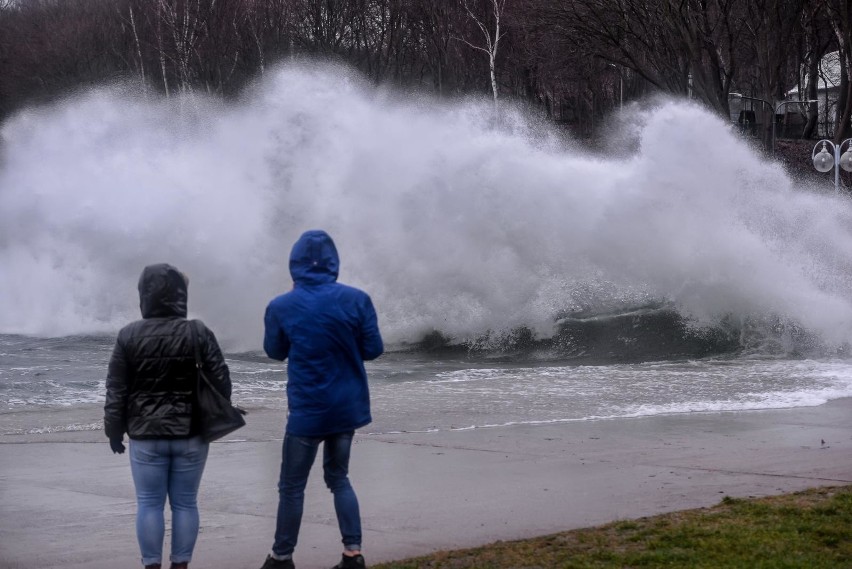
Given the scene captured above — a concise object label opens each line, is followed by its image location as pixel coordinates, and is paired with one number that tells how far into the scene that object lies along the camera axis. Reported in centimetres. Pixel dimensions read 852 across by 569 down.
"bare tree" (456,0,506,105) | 4703
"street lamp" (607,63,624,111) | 5265
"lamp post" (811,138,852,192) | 2725
